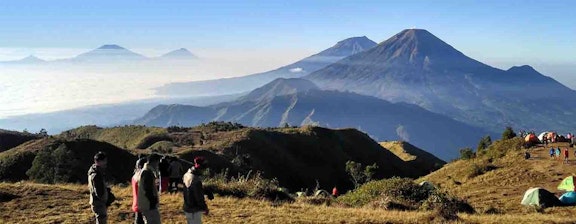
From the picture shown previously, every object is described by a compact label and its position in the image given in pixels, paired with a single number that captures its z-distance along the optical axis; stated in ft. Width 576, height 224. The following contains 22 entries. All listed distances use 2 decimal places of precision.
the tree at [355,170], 206.89
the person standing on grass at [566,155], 139.87
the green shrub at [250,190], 65.92
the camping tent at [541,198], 86.60
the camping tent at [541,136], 190.08
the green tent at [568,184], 100.80
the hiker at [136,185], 34.27
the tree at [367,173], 202.59
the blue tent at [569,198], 86.89
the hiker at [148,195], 33.88
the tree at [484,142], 244.50
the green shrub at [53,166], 129.08
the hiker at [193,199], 35.76
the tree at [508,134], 219.00
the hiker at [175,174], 57.00
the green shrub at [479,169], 147.23
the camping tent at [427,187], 77.33
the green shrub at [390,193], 71.41
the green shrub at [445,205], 54.54
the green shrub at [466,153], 219.82
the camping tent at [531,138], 182.29
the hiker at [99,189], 35.17
